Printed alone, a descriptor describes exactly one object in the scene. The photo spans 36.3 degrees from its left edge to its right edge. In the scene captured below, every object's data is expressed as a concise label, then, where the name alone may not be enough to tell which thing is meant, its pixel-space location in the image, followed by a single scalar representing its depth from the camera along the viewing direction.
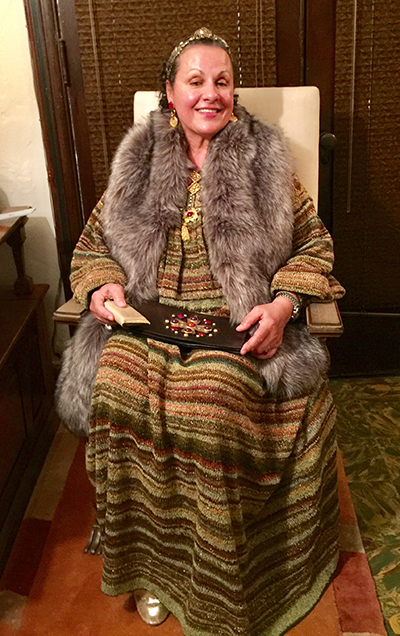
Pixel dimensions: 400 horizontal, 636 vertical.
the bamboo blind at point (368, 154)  2.18
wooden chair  1.98
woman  1.46
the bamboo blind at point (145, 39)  2.13
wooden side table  1.84
